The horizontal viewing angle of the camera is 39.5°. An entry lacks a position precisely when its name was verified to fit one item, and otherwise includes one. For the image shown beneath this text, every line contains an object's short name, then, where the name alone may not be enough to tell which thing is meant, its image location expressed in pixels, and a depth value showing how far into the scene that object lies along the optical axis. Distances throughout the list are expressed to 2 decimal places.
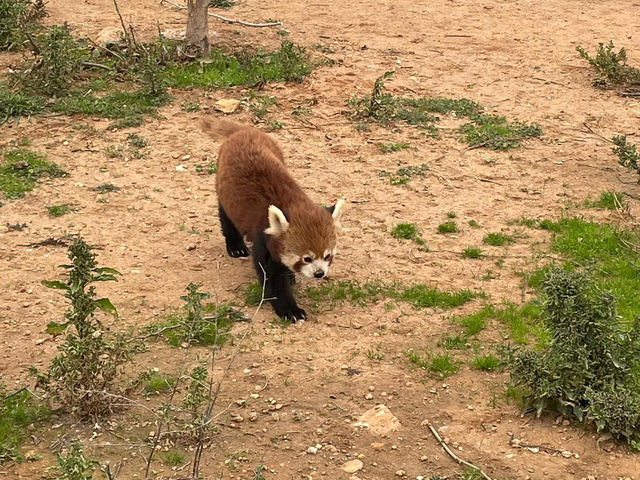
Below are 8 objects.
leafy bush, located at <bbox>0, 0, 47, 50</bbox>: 11.35
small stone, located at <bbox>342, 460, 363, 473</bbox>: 5.22
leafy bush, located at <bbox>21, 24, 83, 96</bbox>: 10.51
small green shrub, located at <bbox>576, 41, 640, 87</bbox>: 11.55
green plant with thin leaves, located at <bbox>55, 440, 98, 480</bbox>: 4.11
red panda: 6.87
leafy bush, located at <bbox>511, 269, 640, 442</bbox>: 5.46
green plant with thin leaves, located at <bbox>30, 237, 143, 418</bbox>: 5.42
